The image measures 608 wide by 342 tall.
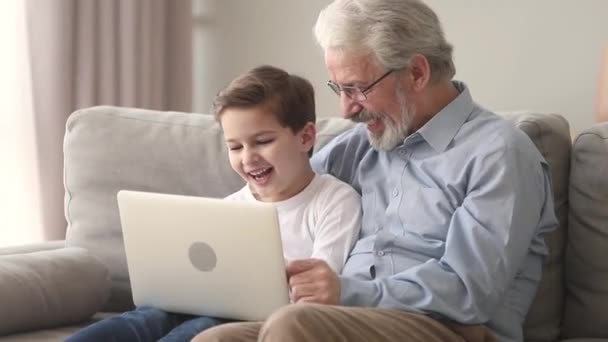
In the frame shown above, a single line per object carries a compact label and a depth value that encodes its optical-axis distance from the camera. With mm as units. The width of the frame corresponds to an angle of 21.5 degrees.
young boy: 2727
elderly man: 2517
